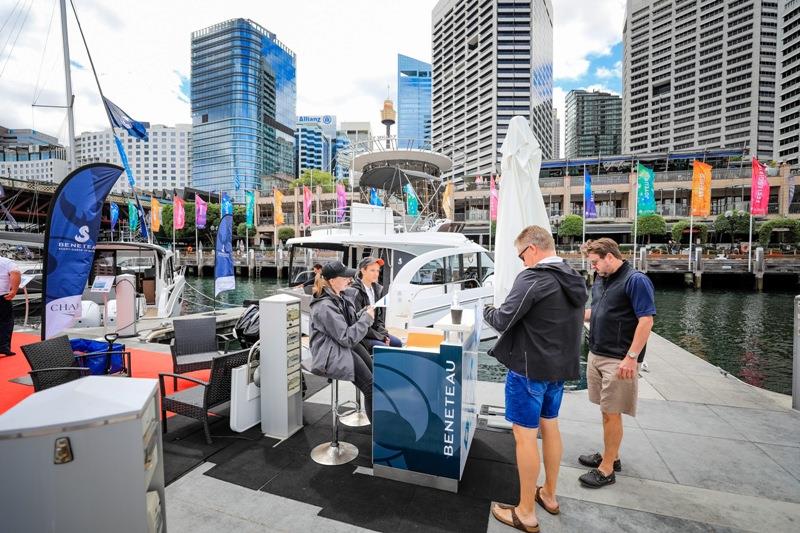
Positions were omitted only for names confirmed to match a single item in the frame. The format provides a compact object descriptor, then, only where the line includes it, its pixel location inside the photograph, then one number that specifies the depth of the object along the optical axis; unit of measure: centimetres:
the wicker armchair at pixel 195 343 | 573
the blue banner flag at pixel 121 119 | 1207
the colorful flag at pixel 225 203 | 3241
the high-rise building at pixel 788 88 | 9375
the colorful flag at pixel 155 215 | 3509
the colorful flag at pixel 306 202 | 3027
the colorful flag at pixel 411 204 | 1424
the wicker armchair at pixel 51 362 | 414
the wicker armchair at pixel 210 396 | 395
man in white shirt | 639
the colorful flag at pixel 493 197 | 3025
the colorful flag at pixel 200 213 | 3311
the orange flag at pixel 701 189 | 2718
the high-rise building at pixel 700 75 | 10450
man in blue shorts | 272
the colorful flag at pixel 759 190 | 2716
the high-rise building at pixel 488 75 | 10700
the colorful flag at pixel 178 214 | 3231
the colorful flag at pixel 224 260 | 1238
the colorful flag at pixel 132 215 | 4242
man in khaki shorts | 320
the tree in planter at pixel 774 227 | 3547
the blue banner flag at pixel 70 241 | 519
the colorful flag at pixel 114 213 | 4292
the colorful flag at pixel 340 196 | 3117
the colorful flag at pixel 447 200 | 1891
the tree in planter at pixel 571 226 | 4500
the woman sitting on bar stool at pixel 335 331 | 351
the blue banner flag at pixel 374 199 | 1861
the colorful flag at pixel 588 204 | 2978
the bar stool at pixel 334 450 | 365
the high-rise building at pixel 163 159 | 16388
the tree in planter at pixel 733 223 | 4088
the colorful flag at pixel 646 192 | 2677
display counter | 305
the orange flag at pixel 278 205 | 3669
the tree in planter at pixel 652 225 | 4128
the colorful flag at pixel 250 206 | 3978
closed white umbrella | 473
